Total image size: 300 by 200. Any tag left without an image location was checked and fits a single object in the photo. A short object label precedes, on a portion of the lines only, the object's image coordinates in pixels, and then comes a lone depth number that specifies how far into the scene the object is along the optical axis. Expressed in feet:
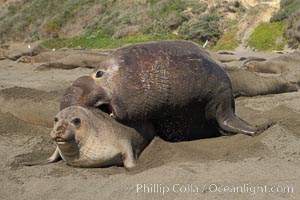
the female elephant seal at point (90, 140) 30.81
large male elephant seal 32.94
